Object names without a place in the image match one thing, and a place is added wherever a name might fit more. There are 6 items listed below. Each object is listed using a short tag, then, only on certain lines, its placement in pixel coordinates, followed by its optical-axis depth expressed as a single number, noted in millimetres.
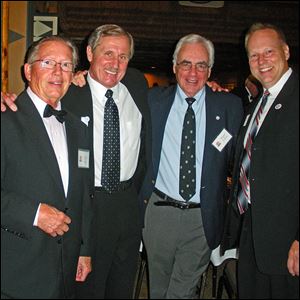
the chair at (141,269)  2930
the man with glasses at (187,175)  2447
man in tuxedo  1582
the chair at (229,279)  2588
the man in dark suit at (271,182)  1851
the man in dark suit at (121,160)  2254
